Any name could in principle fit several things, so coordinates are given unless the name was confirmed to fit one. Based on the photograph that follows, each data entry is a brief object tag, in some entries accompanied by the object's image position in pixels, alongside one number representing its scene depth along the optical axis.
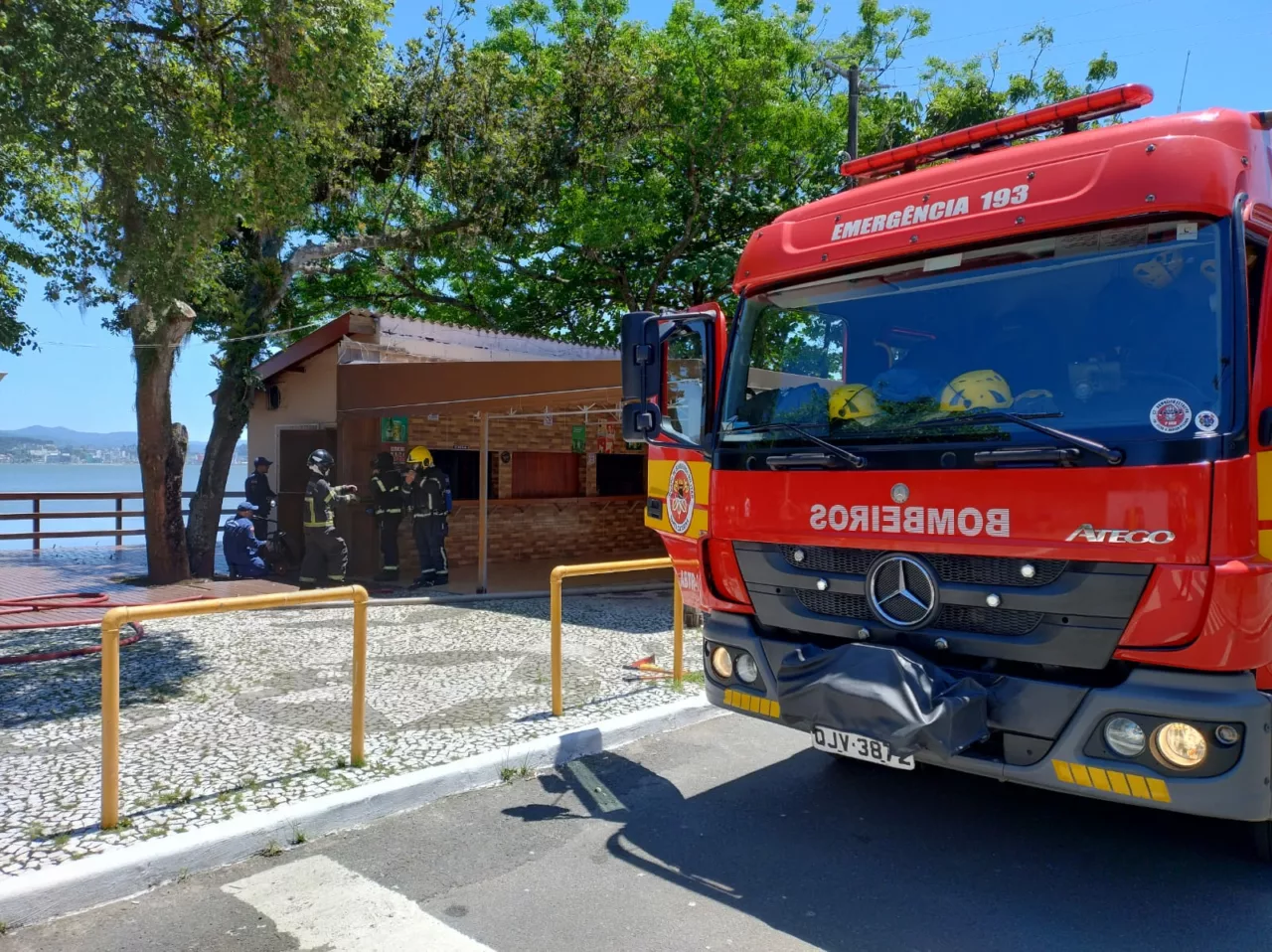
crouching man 12.77
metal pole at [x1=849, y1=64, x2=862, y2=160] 12.09
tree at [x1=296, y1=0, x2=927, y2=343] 15.92
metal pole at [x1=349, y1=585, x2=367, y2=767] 5.07
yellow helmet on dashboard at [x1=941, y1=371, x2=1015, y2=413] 3.74
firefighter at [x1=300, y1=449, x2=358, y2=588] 11.97
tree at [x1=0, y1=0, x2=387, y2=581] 7.49
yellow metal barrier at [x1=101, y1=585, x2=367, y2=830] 4.16
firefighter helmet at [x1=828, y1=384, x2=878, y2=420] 4.14
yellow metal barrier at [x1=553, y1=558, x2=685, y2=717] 6.08
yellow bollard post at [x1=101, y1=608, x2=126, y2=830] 4.16
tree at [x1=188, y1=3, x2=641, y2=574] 13.30
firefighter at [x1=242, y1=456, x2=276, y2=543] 13.84
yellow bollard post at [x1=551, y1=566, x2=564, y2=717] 6.09
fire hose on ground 7.41
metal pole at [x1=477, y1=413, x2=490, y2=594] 11.70
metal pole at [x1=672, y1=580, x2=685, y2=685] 7.02
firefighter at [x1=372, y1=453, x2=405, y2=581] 12.62
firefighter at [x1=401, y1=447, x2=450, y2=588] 12.22
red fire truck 3.24
